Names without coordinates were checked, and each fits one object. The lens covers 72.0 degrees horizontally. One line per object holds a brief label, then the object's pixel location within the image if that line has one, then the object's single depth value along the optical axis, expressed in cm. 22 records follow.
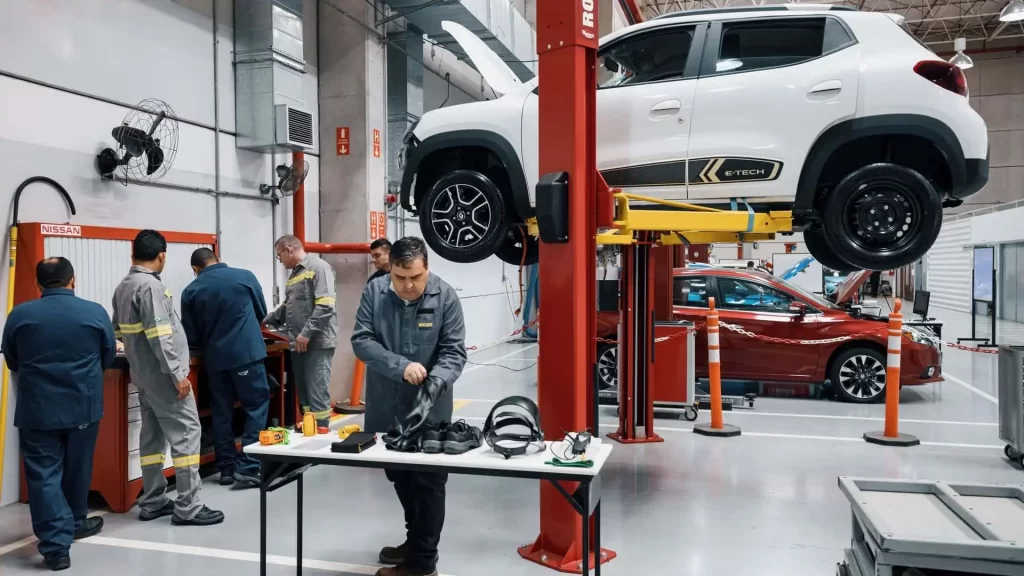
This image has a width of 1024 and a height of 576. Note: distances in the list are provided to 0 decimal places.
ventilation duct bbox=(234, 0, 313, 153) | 623
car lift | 333
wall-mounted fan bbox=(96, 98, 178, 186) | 500
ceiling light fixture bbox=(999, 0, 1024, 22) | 1245
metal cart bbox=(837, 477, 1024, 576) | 189
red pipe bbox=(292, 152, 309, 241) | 705
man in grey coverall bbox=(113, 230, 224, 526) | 391
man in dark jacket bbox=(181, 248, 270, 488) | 470
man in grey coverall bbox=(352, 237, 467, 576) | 314
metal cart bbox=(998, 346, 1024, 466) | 498
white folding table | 258
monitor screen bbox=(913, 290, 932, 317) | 1066
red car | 704
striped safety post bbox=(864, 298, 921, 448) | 561
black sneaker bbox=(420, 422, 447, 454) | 277
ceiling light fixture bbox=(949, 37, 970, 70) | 1398
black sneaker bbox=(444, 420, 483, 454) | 277
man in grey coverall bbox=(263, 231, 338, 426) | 512
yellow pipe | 412
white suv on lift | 389
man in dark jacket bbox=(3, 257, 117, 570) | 345
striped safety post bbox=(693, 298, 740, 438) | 581
